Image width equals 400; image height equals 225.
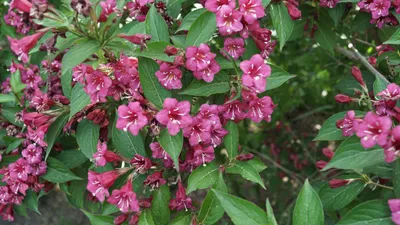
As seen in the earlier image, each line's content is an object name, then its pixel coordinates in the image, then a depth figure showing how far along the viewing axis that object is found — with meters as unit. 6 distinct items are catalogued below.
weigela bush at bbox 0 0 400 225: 0.46
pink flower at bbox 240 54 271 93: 0.49
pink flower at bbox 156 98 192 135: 0.47
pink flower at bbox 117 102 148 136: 0.47
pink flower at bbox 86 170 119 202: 0.53
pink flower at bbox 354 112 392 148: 0.40
